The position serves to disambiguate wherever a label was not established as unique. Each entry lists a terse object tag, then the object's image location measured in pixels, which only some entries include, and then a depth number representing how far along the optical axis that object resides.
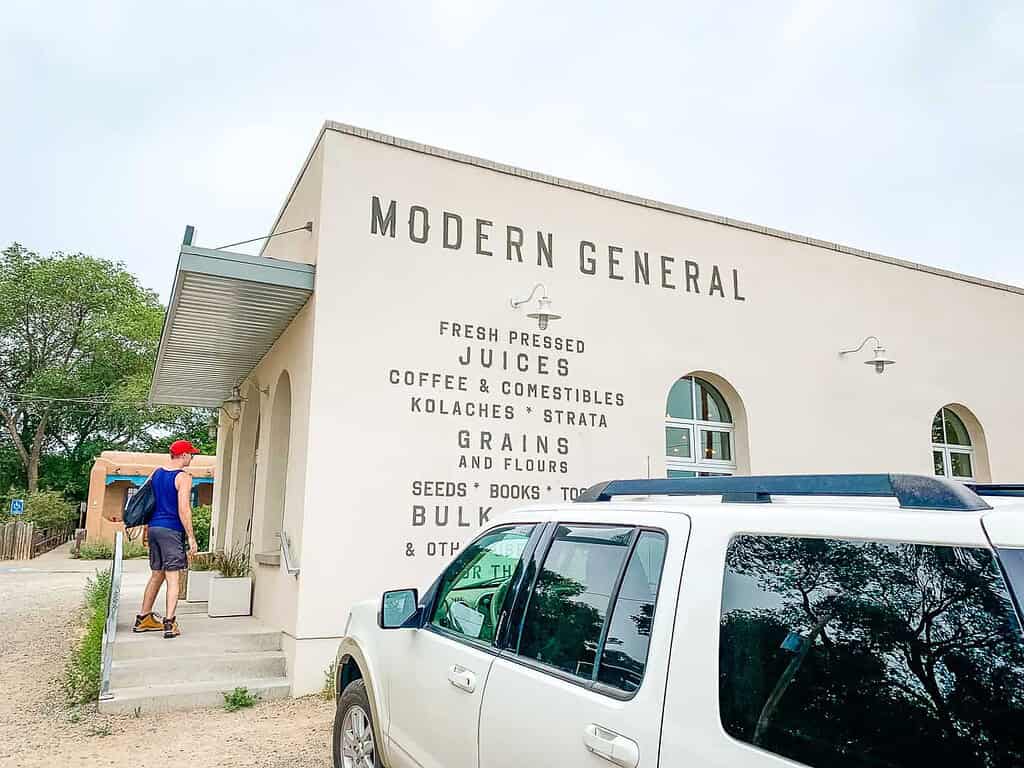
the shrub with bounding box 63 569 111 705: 6.56
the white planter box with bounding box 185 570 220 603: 9.45
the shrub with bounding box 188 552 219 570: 9.82
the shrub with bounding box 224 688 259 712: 6.57
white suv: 1.54
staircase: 6.43
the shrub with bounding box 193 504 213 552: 25.81
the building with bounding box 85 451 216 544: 29.75
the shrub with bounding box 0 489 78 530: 29.52
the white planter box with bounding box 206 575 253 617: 8.78
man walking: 7.32
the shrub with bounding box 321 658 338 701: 6.88
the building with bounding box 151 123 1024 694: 7.47
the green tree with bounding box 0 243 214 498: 35.94
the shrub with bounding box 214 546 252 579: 9.23
